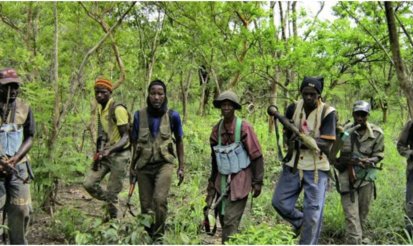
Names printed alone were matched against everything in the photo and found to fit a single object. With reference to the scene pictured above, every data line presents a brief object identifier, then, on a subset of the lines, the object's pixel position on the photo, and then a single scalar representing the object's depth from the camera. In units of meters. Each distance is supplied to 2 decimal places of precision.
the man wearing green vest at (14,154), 3.89
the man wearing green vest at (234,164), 4.16
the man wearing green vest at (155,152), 4.55
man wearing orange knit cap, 5.06
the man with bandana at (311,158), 4.11
